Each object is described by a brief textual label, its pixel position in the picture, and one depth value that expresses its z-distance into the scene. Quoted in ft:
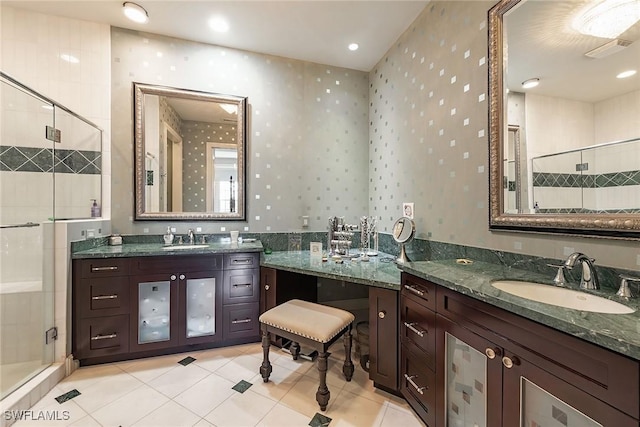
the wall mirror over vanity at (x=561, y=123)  3.51
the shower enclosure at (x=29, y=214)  5.93
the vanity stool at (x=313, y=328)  5.30
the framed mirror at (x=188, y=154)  8.35
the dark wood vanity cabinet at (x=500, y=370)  2.27
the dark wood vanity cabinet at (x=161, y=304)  6.68
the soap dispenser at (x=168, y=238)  8.19
